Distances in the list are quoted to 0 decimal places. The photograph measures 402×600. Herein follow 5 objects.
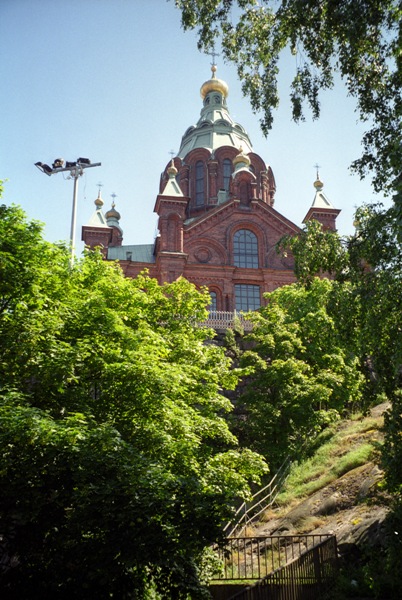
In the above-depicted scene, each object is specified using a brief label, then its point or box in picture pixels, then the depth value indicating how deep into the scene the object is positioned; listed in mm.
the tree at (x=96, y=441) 9016
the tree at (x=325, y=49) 9312
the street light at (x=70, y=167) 22016
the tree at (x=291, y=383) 21922
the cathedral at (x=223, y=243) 37094
